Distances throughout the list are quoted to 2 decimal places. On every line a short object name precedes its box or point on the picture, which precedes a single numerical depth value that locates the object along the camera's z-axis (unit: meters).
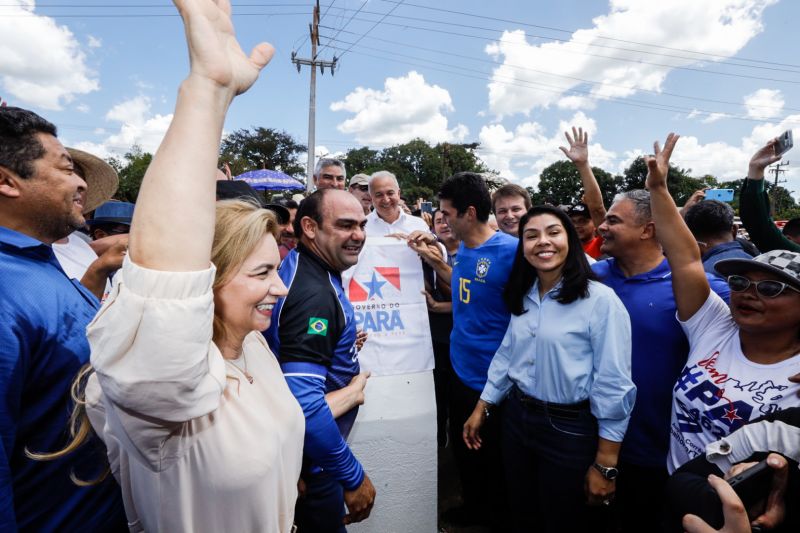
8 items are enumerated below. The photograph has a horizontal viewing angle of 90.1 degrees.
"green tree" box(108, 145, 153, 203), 33.78
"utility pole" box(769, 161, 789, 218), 48.54
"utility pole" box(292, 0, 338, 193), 20.16
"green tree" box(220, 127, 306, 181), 49.78
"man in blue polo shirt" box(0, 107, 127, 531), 1.07
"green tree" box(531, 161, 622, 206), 58.88
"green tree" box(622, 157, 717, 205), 50.00
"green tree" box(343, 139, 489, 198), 69.06
